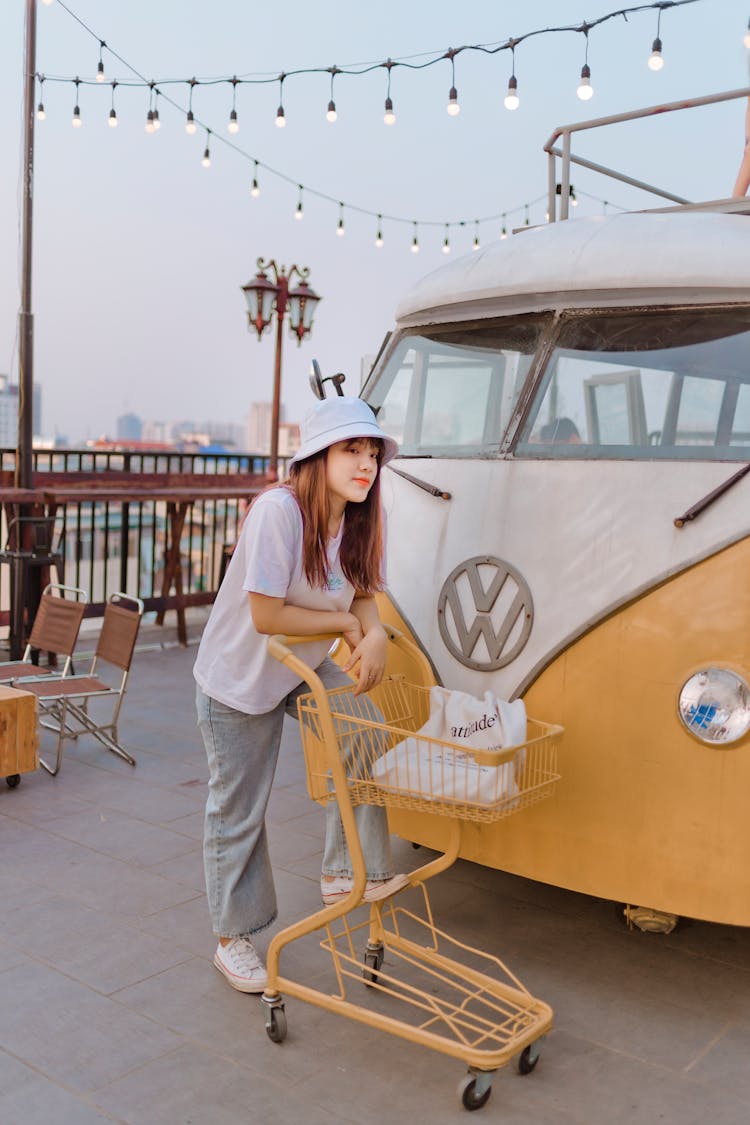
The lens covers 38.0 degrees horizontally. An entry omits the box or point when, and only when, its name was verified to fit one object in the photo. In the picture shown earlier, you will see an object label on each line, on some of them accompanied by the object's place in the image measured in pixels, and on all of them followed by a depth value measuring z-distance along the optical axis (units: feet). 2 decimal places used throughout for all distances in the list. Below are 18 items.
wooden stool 17.98
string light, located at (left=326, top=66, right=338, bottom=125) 29.68
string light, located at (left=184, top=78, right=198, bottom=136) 31.50
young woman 10.78
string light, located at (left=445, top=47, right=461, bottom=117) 26.86
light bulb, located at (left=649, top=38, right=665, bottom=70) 24.08
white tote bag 10.26
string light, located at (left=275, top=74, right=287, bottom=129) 30.19
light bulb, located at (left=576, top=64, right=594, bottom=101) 25.52
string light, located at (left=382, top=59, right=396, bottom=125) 28.94
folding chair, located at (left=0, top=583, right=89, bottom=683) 21.30
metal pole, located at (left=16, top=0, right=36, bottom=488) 26.73
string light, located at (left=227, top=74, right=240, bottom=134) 31.07
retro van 11.07
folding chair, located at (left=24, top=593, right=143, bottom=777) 19.89
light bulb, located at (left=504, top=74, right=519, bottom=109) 26.35
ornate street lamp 42.75
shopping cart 10.05
